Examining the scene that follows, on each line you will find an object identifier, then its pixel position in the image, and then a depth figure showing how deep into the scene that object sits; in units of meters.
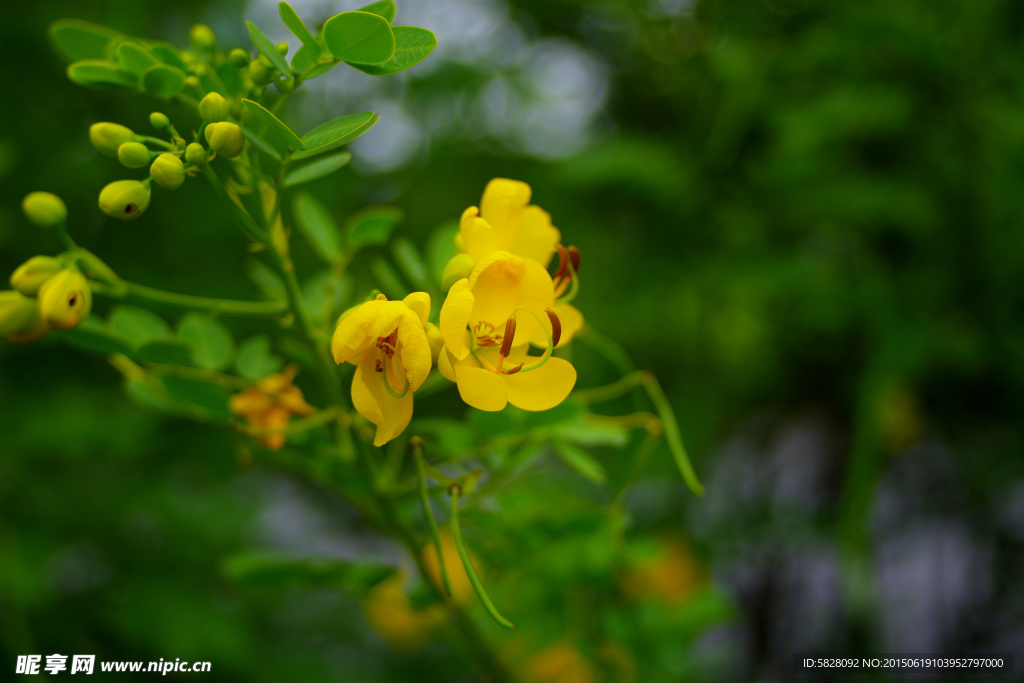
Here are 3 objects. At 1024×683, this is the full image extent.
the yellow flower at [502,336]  0.45
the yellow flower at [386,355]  0.45
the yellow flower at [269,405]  0.50
